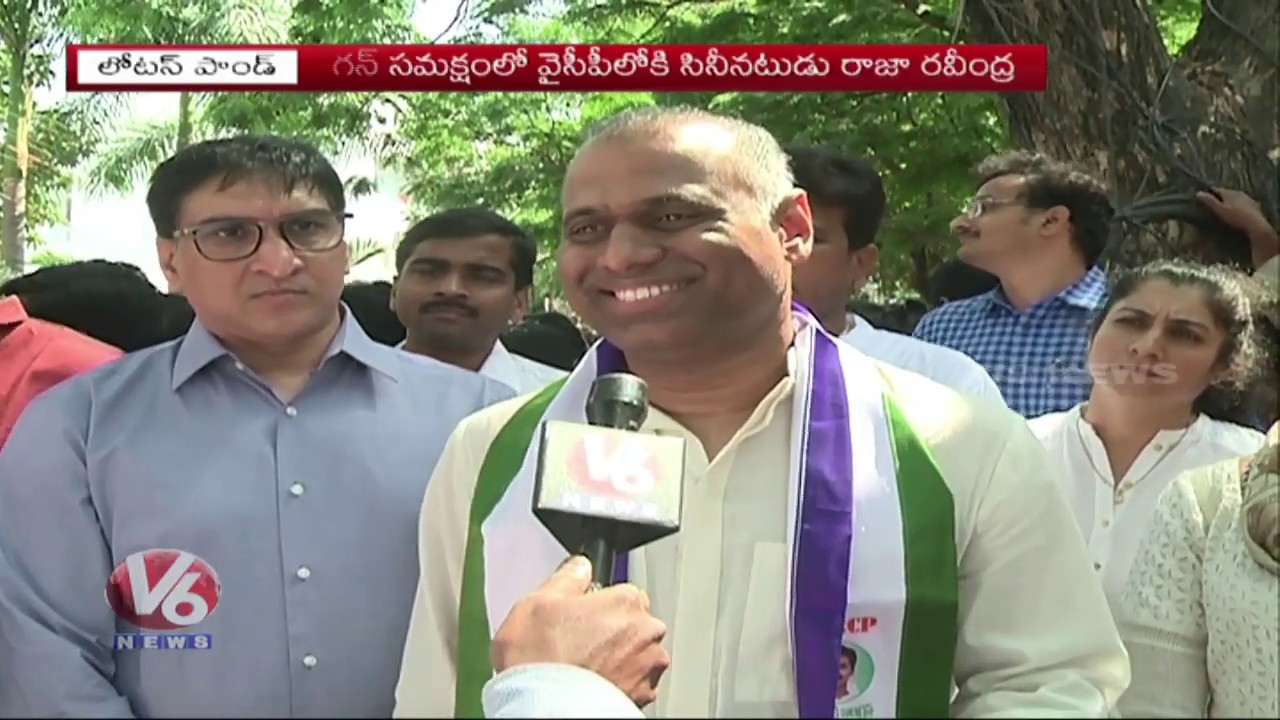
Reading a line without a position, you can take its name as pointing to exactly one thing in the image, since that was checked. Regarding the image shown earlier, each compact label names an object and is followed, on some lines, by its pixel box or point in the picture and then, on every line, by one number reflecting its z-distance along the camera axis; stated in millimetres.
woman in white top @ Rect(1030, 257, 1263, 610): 1779
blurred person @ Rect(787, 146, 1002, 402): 1909
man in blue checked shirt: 1858
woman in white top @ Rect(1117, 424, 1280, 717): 1298
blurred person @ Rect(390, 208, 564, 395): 1784
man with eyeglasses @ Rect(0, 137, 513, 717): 1470
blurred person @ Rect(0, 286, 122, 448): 1780
